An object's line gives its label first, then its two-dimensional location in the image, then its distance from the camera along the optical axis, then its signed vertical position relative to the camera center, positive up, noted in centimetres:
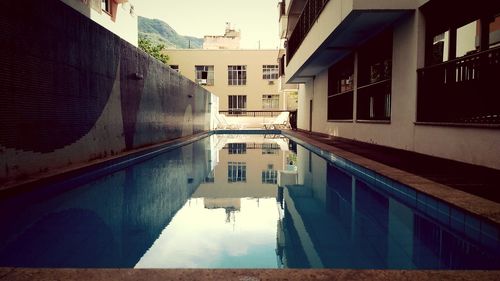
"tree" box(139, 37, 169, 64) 3519 +792
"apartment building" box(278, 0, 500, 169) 577 +121
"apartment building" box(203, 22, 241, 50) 4738 +1178
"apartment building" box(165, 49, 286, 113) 3700 +578
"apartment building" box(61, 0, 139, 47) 1609 +631
